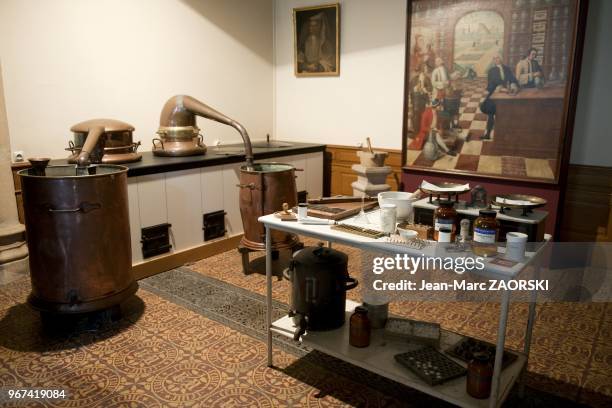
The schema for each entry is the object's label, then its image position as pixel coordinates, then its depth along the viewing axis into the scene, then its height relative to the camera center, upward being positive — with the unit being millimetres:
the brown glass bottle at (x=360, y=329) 2311 -1042
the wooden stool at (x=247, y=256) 3863 -1156
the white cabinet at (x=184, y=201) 3648 -725
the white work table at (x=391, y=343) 1843 -1125
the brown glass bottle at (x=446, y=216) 2121 -453
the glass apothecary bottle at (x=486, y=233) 1977 -488
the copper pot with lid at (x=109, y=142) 3520 -221
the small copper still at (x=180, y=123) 4180 -82
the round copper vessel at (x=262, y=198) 3760 -670
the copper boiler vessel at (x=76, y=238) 2680 -727
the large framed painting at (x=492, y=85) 3690 +250
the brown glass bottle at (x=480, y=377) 1909 -1052
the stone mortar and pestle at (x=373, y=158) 4624 -425
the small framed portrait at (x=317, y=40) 5160 +823
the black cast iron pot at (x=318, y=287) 2393 -879
